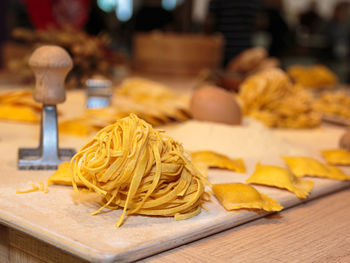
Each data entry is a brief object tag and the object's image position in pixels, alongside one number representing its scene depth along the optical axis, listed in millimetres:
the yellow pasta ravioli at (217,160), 891
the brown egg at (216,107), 1218
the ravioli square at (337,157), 1022
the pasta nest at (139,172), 628
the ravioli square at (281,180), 797
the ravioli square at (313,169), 896
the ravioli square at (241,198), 694
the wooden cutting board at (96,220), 564
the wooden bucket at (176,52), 2439
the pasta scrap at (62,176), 754
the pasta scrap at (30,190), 725
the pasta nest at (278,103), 1419
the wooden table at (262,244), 592
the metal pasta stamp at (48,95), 826
